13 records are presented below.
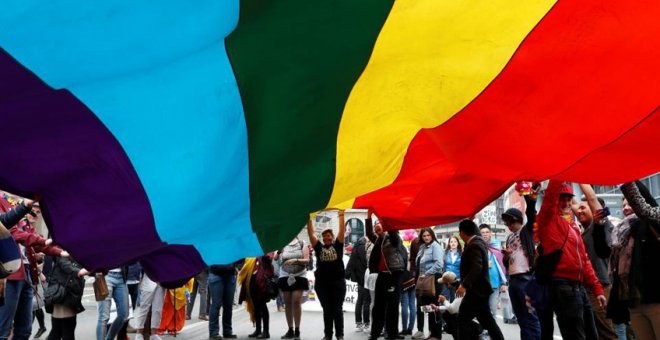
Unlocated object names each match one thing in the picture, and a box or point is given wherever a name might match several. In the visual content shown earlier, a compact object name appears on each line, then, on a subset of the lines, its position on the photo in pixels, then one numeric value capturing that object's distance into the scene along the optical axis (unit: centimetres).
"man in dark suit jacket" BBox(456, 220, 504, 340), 937
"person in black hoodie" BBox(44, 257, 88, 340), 932
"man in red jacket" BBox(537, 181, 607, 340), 771
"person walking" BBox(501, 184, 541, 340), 979
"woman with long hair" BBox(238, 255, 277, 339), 1398
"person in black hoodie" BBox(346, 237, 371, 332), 1527
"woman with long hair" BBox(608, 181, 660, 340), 654
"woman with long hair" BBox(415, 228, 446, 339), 1330
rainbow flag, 367
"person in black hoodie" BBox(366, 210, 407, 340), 1269
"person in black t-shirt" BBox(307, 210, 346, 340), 1247
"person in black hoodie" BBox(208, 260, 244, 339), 1347
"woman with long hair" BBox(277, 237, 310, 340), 1343
